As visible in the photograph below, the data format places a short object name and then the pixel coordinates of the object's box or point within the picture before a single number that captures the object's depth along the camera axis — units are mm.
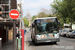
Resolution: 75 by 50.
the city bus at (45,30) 15140
